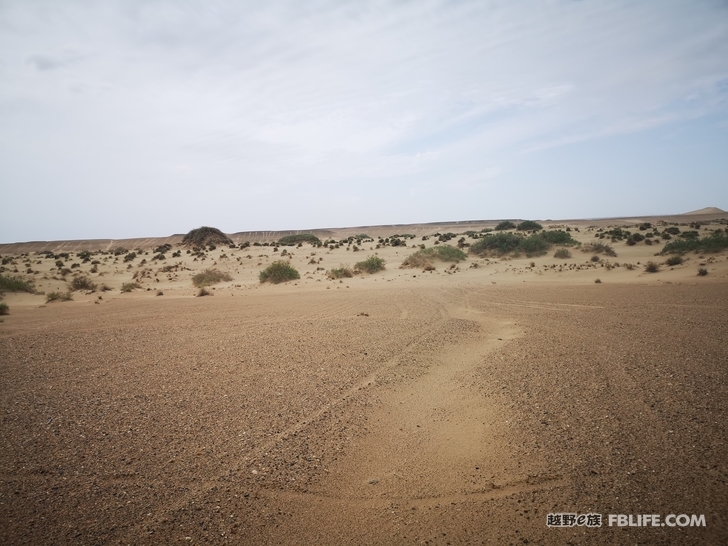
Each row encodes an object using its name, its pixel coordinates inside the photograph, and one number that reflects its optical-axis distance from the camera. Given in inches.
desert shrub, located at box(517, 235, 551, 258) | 1282.0
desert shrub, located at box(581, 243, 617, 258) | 1200.5
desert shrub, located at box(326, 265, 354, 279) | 1039.1
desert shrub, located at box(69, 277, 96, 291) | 924.5
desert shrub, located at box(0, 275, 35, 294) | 805.9
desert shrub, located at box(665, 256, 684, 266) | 895.7
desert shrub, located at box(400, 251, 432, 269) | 1162.7
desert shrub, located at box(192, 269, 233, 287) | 1003.3
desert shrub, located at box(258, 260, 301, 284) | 1011.9
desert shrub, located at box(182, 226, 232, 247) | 2244.1
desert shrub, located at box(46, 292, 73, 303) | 743.7
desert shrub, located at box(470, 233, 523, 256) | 1331.2
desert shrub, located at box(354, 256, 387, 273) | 1119.6
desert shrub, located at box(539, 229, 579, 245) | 1363.2
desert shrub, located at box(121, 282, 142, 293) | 897.5
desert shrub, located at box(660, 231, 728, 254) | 971.9
